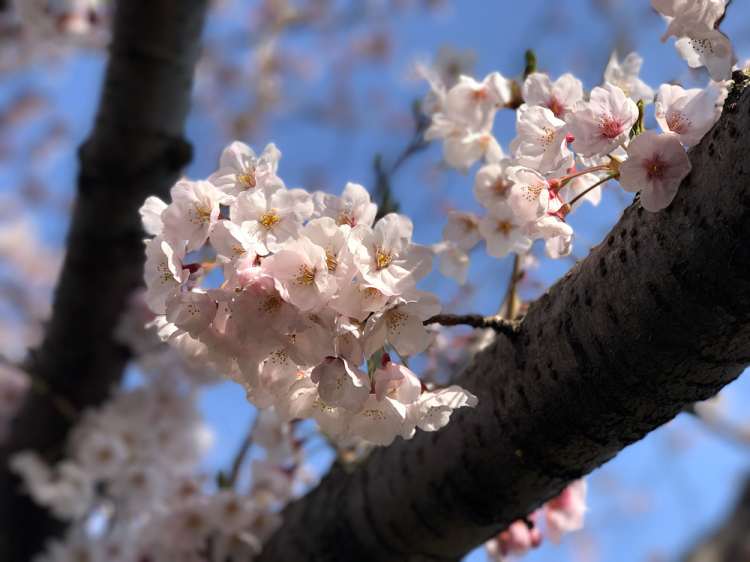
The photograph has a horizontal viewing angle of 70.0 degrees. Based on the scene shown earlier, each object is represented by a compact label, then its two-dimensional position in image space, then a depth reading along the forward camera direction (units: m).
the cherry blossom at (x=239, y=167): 0.69
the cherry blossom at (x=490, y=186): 0.87
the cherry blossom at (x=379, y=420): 0.67
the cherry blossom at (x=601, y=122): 0.61
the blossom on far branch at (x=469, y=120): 0.92
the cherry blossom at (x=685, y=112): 0.58
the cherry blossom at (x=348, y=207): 0.68
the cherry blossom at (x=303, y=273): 0.58
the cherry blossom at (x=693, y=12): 0.61
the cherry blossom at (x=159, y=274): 0.66
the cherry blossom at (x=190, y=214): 0.66
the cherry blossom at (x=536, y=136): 0.67
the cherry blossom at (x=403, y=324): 0.62
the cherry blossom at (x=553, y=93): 0.78
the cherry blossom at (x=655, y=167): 0.57
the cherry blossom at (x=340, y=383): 0.61
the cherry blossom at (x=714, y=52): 0.61
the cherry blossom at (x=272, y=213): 0.63
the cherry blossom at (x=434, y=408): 0.69
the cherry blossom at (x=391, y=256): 0.60
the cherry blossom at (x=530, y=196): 0.68
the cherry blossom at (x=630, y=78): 0.85
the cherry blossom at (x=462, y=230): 0.92
